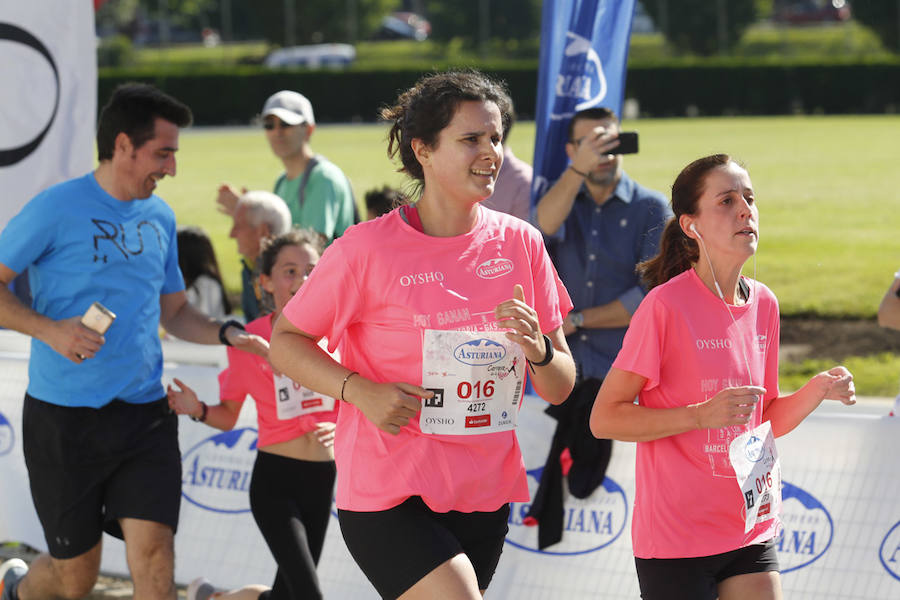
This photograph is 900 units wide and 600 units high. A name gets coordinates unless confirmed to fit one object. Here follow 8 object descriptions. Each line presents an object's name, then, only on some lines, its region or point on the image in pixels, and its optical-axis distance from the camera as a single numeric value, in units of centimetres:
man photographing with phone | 1062
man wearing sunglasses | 1399
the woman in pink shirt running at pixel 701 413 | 679
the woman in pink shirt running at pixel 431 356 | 651
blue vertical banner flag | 1110
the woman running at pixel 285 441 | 930
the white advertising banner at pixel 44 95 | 1205
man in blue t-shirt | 920
